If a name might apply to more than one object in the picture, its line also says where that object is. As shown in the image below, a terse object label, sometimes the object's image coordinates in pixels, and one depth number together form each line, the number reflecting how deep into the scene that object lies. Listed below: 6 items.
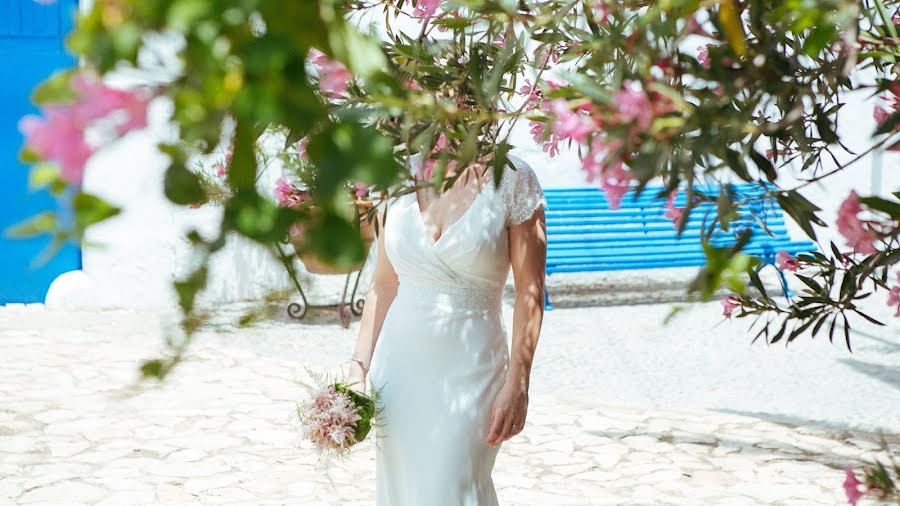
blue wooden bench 9.94
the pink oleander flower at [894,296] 2.30
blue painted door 8.91
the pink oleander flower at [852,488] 1.79
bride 3.11
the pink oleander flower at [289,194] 1.93
